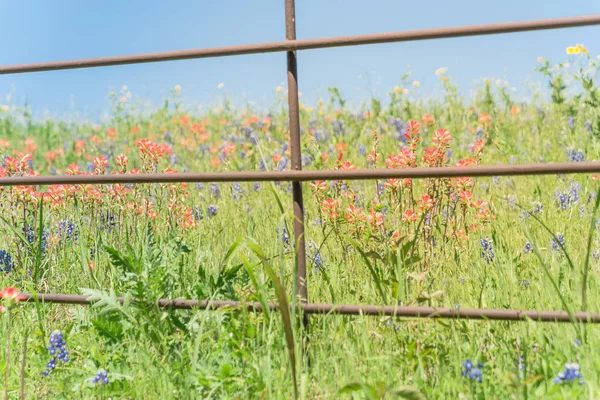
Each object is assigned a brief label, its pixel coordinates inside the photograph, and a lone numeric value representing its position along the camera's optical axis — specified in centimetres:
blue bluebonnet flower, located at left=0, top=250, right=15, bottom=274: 333
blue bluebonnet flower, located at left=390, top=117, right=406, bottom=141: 598
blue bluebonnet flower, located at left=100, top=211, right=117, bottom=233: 342
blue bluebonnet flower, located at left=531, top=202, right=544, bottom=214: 346
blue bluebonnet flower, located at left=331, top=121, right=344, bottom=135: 665
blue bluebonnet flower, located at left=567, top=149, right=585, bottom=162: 452
